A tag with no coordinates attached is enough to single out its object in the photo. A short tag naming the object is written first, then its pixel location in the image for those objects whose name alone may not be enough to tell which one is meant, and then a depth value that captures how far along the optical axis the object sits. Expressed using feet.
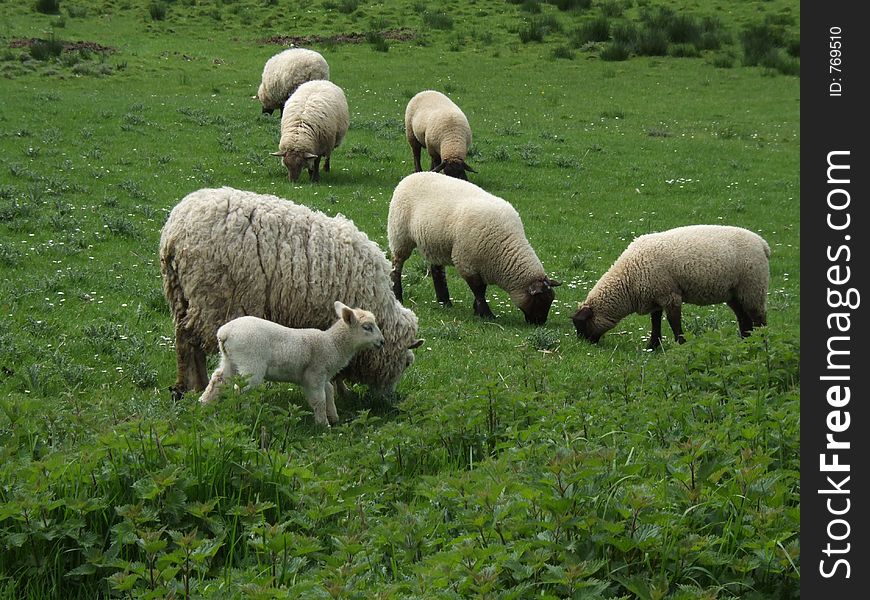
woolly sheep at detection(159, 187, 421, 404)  24.73
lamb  21.97
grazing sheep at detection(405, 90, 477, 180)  60.08
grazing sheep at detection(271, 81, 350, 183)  58.44
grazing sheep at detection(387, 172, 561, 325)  39.47
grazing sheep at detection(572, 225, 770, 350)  35.88
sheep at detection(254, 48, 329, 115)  72.08
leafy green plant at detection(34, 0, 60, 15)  106.73
